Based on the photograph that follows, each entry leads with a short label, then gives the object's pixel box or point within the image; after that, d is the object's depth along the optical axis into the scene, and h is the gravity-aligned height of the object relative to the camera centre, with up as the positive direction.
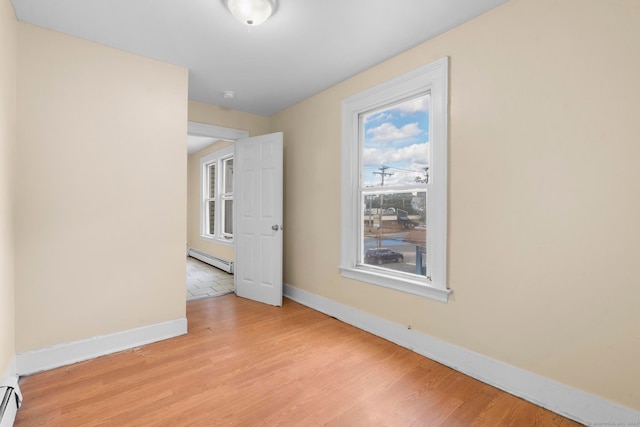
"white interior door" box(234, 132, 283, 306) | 3.65 -0.13
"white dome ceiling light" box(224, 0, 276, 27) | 1.85 +1.34
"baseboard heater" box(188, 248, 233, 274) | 5.45 -1.11
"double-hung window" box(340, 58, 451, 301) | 2.32 +0.25
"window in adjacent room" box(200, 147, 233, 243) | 5.84 +0.27
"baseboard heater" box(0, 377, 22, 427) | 1.48 -1.09
